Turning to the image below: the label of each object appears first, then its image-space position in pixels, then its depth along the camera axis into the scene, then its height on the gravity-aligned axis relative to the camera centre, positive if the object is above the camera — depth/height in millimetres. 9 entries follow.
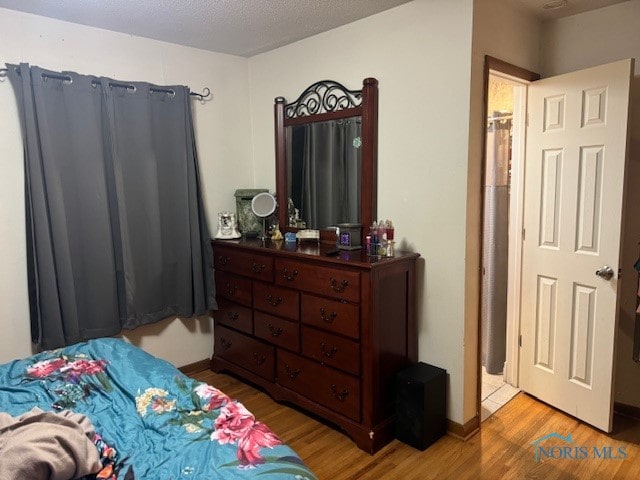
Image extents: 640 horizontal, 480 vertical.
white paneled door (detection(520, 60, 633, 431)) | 2408 -288
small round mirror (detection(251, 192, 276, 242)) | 3324 -102
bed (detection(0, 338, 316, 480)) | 1245 -750
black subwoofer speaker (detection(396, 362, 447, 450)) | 2363 -1158
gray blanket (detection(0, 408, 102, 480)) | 1076 -644
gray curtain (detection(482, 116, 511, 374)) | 3230 -434
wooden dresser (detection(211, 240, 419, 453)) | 2367 -796
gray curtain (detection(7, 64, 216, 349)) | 2549 -88
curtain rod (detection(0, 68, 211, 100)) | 2551 +684
